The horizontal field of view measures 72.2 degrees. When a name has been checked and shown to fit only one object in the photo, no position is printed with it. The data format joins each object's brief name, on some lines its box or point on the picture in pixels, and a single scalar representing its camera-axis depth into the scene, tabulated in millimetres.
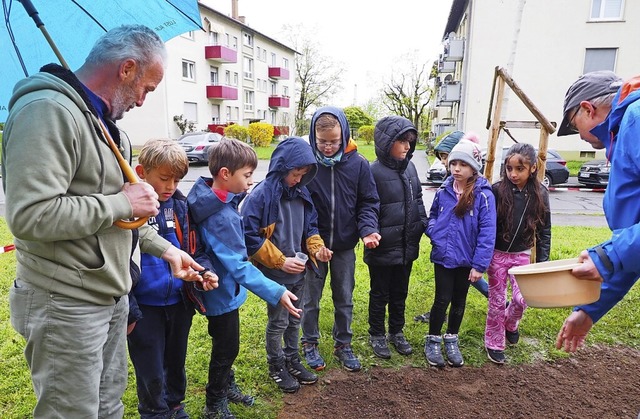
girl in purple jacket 3297
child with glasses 3189
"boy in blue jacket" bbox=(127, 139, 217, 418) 2252
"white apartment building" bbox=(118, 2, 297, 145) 27281
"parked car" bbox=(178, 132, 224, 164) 20234
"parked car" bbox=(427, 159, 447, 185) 14367
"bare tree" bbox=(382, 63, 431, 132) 47219
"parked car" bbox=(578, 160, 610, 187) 14553
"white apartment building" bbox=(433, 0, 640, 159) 19406
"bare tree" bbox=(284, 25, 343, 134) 48156
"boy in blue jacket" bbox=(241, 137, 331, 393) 2799
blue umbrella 1827
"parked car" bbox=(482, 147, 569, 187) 14625
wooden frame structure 4145
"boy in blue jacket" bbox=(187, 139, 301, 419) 2404
